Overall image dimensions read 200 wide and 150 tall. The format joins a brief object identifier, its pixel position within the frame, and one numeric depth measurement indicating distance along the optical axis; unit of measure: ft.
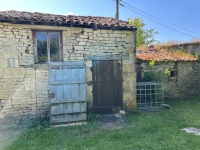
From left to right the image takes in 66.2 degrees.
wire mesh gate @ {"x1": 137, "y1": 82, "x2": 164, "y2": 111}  24.38
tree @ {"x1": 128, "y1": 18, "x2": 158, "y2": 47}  71.61
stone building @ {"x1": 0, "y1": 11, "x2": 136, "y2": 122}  18.25
